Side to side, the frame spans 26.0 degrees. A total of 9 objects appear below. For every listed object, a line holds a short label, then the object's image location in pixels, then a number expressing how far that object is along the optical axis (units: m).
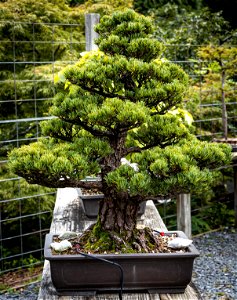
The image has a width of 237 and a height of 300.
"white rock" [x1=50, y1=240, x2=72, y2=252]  1.27
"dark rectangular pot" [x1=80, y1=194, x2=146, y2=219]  1.83
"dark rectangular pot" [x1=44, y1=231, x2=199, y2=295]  1.19
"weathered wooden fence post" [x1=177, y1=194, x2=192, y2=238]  3.59
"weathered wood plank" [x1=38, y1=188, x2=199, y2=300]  1.19
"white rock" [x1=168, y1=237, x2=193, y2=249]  1.28
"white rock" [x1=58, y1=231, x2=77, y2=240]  1.39
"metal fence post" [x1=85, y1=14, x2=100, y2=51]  2.67
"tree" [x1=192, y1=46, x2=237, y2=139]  3.76
